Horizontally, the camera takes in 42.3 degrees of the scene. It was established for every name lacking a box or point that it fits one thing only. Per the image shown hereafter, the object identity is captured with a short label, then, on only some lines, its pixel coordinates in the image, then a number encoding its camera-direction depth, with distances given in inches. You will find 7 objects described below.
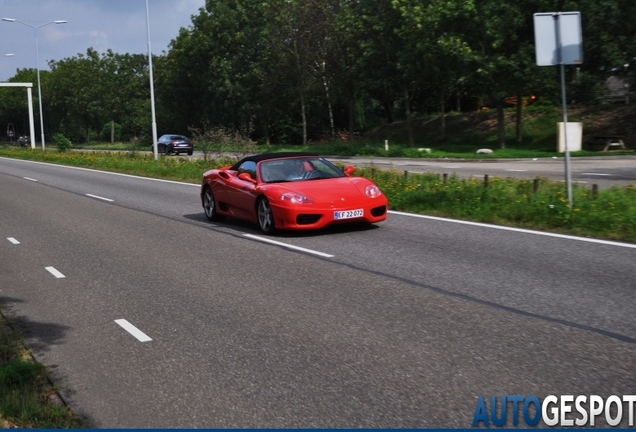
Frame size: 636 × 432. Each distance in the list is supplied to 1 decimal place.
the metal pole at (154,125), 1430.2
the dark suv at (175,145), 2240.4
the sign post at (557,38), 502.0
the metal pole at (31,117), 2832.2
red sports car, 498.6
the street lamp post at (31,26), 2331.9
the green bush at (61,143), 2388.0
